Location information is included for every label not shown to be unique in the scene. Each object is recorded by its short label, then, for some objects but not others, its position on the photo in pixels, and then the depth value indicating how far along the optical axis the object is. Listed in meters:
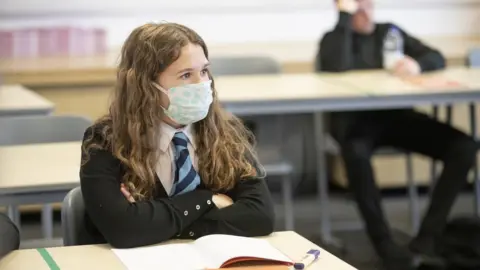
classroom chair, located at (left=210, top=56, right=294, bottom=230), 8.15
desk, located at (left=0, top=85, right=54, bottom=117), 7.19
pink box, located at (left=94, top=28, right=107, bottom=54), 9.69
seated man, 7.43
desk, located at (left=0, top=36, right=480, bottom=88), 8.82
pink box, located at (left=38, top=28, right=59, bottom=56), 9.50
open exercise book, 3.48
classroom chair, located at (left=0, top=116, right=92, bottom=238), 6.32
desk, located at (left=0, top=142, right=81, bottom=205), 4.96
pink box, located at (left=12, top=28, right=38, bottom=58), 9.44
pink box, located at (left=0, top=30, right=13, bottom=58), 9.19
